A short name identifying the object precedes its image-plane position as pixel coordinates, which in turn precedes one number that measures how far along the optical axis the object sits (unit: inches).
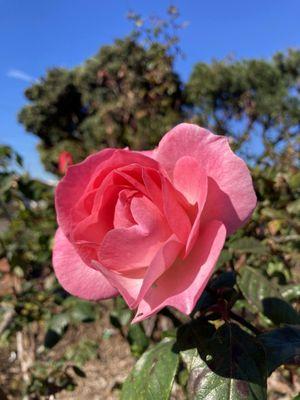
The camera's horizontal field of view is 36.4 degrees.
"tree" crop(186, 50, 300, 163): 475.9
